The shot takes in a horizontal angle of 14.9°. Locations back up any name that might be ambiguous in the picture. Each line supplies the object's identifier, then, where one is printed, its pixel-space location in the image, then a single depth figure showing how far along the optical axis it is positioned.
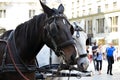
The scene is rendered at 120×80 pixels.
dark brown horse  5.38
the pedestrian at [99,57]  25.32
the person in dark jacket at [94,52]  28.14
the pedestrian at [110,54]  24.78
